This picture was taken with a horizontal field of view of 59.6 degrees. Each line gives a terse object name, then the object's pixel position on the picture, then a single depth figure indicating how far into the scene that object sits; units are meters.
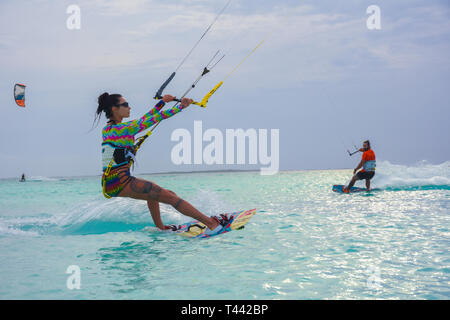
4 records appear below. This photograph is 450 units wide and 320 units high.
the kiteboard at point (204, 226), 6.01
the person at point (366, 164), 14.66
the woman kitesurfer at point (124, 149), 5.09
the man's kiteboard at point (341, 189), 15.25
